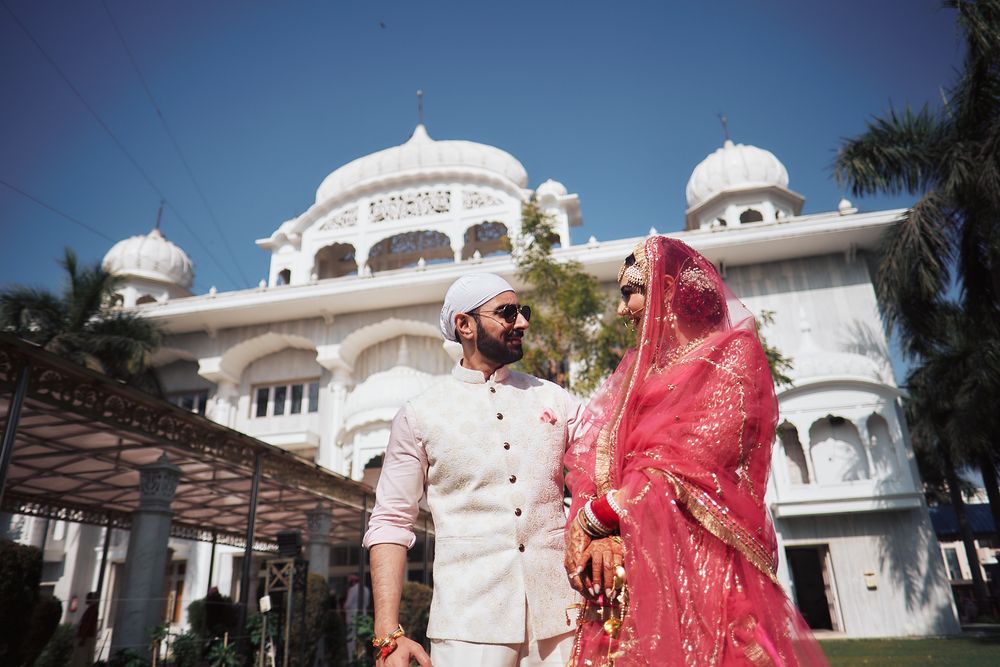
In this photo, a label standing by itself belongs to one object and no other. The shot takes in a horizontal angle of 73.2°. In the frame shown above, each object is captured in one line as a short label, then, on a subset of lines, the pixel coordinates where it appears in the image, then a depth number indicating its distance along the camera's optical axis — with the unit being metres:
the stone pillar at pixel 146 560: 6.77
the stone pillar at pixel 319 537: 10.99
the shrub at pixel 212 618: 9.40
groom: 1.68
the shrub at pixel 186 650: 7.23
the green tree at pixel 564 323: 10.08
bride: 1.55
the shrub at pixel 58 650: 10.00
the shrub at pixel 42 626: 8.05
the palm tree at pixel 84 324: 14.49
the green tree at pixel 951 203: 8.93
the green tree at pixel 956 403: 10.90
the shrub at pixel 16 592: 5.54
